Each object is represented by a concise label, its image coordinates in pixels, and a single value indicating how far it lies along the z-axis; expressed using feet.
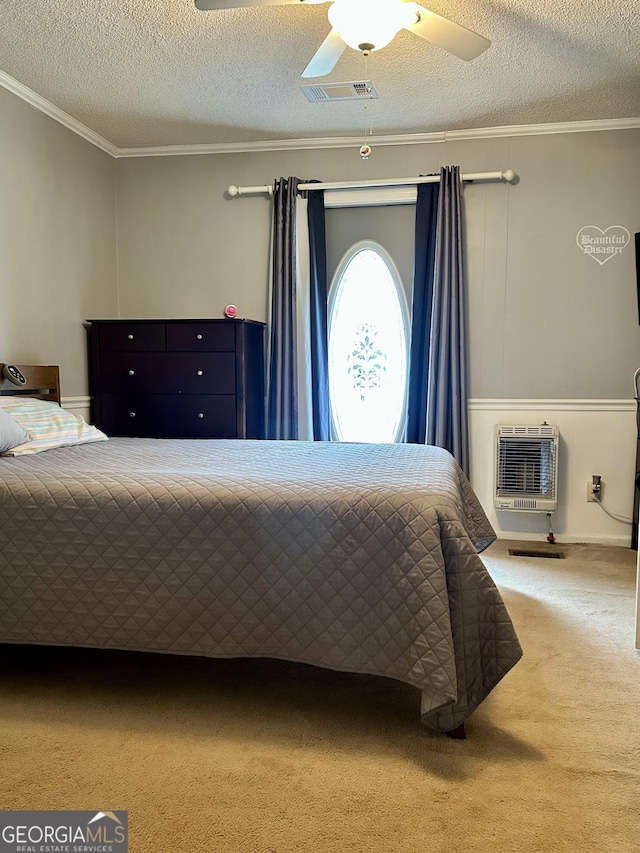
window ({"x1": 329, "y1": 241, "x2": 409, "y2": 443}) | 14.82
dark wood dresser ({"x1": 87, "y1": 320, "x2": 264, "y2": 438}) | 13.42
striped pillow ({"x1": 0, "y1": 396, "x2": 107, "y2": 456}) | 9.56
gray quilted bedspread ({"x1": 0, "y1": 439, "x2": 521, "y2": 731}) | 6.23
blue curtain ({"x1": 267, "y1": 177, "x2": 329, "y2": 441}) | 14.52
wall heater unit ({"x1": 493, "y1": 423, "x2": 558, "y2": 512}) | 13.65
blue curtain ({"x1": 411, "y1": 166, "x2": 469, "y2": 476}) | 13.83
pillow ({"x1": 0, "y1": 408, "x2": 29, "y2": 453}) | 8.86
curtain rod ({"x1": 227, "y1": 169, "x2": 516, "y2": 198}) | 13.75
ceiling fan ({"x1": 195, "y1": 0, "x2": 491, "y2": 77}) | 7.54
